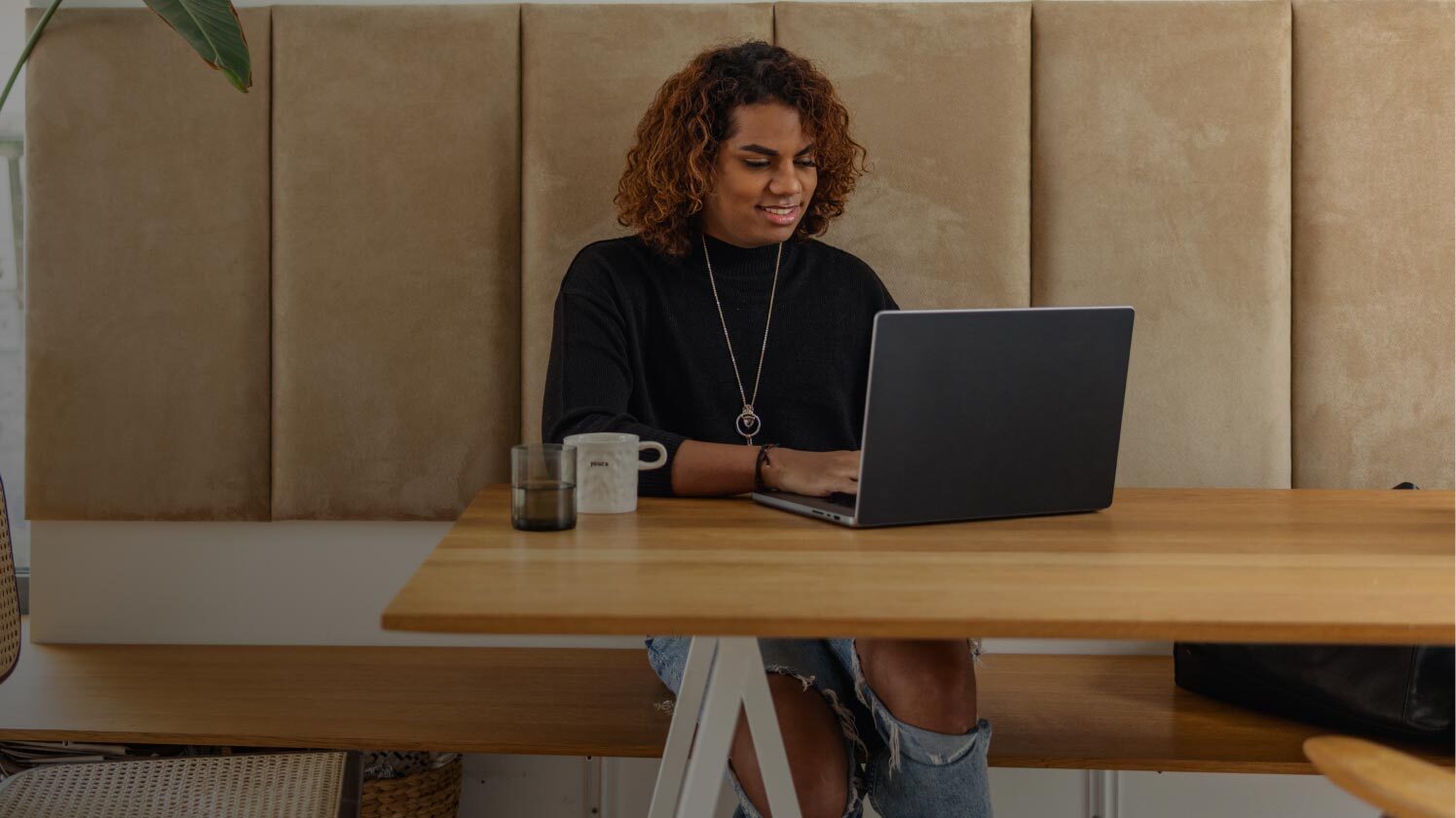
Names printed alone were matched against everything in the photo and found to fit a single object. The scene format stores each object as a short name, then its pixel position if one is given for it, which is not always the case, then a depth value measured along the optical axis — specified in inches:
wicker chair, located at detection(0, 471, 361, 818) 54.9
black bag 59.5
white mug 52.6
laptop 47.9
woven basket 73.3
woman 69.0
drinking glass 48.5
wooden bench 66.5
